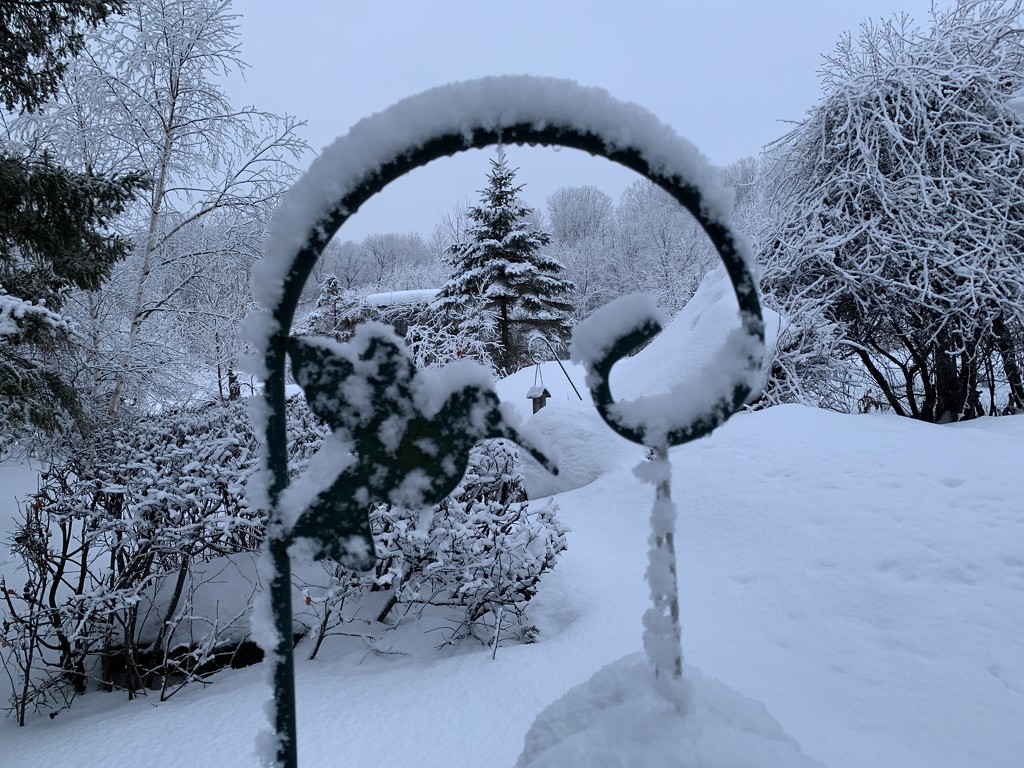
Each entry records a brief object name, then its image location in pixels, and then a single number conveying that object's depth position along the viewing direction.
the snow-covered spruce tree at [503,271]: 13.31
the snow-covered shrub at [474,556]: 3.00
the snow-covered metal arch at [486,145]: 0.55
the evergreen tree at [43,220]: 3.98
